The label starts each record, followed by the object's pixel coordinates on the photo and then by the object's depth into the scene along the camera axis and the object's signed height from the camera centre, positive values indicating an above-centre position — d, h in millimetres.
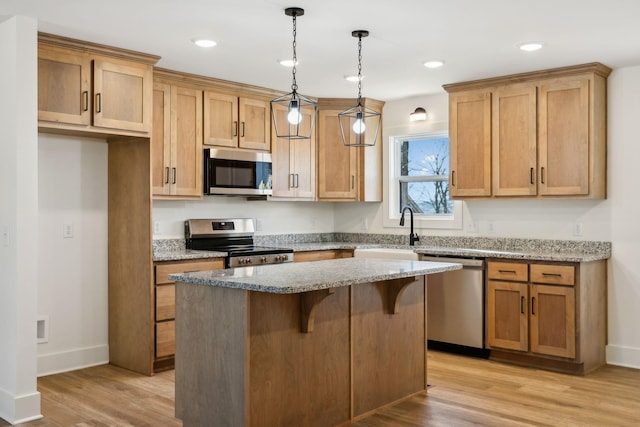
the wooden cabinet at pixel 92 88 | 3938 +838
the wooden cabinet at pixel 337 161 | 6180 +500
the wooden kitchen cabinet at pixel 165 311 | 4574 -755
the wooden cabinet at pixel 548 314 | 4551 -799
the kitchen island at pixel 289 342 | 3002 -704
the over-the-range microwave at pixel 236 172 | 5203 +337
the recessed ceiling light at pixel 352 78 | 5191 +1123
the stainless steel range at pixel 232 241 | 5078 -278
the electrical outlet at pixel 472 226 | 5664 -150
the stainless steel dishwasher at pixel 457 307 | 5023 -814
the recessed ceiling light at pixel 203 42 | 4102 +1137
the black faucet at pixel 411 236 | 5930 -247
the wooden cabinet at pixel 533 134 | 4785 +627
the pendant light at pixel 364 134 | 6123 +817
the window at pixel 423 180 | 5988 +303
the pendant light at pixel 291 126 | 5783 +812
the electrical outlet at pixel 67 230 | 4699 -145
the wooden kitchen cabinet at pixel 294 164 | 5816 +448
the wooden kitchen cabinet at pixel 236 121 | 5250 +793
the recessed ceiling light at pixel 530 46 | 4188 +1131
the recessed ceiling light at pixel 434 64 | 4695 +1130
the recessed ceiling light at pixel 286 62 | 4652 +1137
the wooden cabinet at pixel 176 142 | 4867 +557
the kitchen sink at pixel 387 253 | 5344 -385
